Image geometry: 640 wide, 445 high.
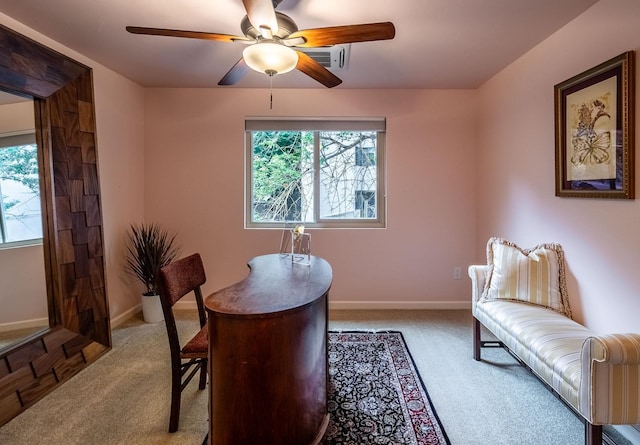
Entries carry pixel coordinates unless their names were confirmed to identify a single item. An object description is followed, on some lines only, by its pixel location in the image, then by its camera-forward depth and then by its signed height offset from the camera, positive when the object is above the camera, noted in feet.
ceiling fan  4.81 +2.85
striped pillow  6.96 -1.63
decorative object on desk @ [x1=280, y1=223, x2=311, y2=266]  7.11 -0.82
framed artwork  5.58 +1.38
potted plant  9.88 -1.40
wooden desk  3.93 -1.94
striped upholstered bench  4.27 -2.25
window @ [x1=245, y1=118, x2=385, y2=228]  11.55 +1.15
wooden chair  5.16 -1.92
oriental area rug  5.43 -3.74
